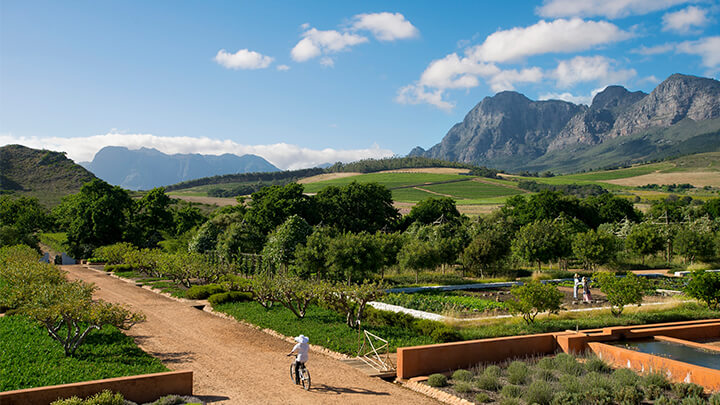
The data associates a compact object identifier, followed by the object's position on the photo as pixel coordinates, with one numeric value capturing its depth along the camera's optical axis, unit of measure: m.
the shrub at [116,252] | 41.88
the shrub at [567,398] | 10.84
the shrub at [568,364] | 13.25
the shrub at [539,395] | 11.05
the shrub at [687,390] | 11.47
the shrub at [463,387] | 12.02
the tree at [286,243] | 32.06
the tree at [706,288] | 22.23
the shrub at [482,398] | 11.27
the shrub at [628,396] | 11.03
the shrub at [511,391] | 11.51
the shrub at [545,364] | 13.61
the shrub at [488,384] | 12.17
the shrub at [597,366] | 13.50
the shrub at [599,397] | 10.91
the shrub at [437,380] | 12.58
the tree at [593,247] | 36.28
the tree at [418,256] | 32.84
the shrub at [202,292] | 26.24
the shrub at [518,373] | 12.52
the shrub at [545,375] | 12.76
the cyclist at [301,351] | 12.56
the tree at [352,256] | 29.06
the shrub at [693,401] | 10.62
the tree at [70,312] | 13.48
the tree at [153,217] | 57.34
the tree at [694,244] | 39.94
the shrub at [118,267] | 39.93
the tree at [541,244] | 36.28
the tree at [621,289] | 20.06
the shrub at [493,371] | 12.80
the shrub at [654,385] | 11.49
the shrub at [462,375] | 12.90
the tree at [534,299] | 17.81
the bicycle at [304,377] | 12.41
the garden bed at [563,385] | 11.06
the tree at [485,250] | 35.00
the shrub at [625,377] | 11.90
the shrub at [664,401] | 10.70
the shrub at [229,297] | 23.95
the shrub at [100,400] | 10.02
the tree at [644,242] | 41.12
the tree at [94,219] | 50.69
